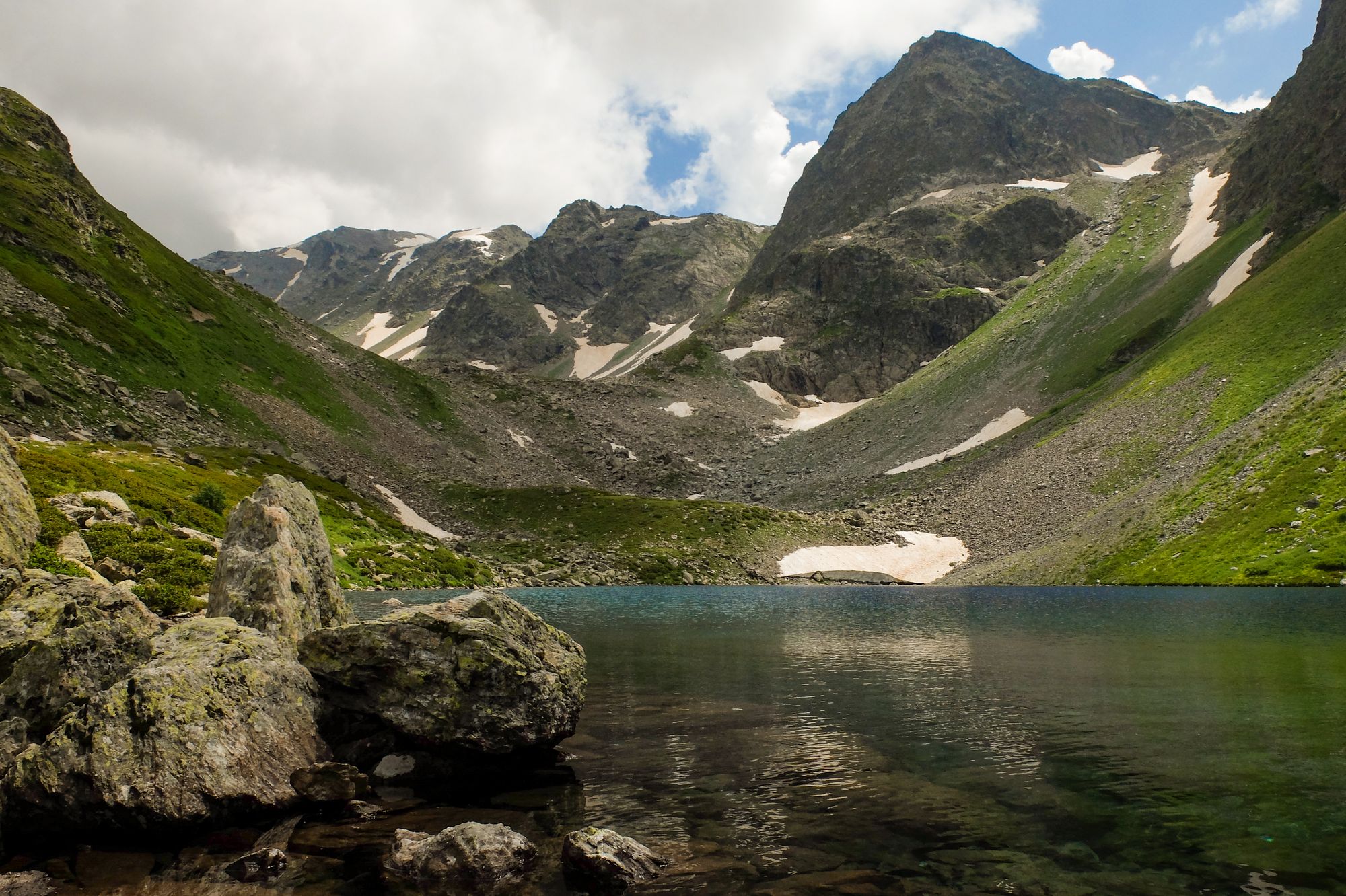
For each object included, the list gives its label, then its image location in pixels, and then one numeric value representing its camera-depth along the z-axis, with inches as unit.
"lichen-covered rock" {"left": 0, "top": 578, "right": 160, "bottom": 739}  566.6
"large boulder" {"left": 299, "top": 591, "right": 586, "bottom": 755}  679.7
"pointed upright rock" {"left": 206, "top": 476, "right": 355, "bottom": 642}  859.4
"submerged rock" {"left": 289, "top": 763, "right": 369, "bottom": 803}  585.9
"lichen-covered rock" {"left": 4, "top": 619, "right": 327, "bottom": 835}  494.9
